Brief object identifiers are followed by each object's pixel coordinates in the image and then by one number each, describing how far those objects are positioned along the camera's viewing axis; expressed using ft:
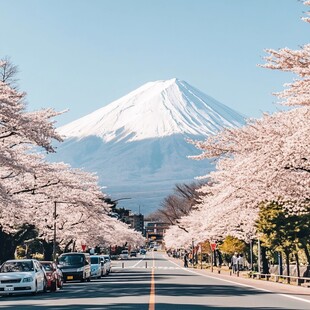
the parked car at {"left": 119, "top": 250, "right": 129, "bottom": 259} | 453.78
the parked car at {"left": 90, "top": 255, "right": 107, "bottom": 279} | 157.38
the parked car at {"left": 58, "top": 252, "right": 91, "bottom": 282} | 134.62
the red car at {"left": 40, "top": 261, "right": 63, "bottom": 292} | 97.40
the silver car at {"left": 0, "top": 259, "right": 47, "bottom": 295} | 84.43
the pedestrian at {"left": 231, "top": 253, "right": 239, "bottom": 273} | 185.92
